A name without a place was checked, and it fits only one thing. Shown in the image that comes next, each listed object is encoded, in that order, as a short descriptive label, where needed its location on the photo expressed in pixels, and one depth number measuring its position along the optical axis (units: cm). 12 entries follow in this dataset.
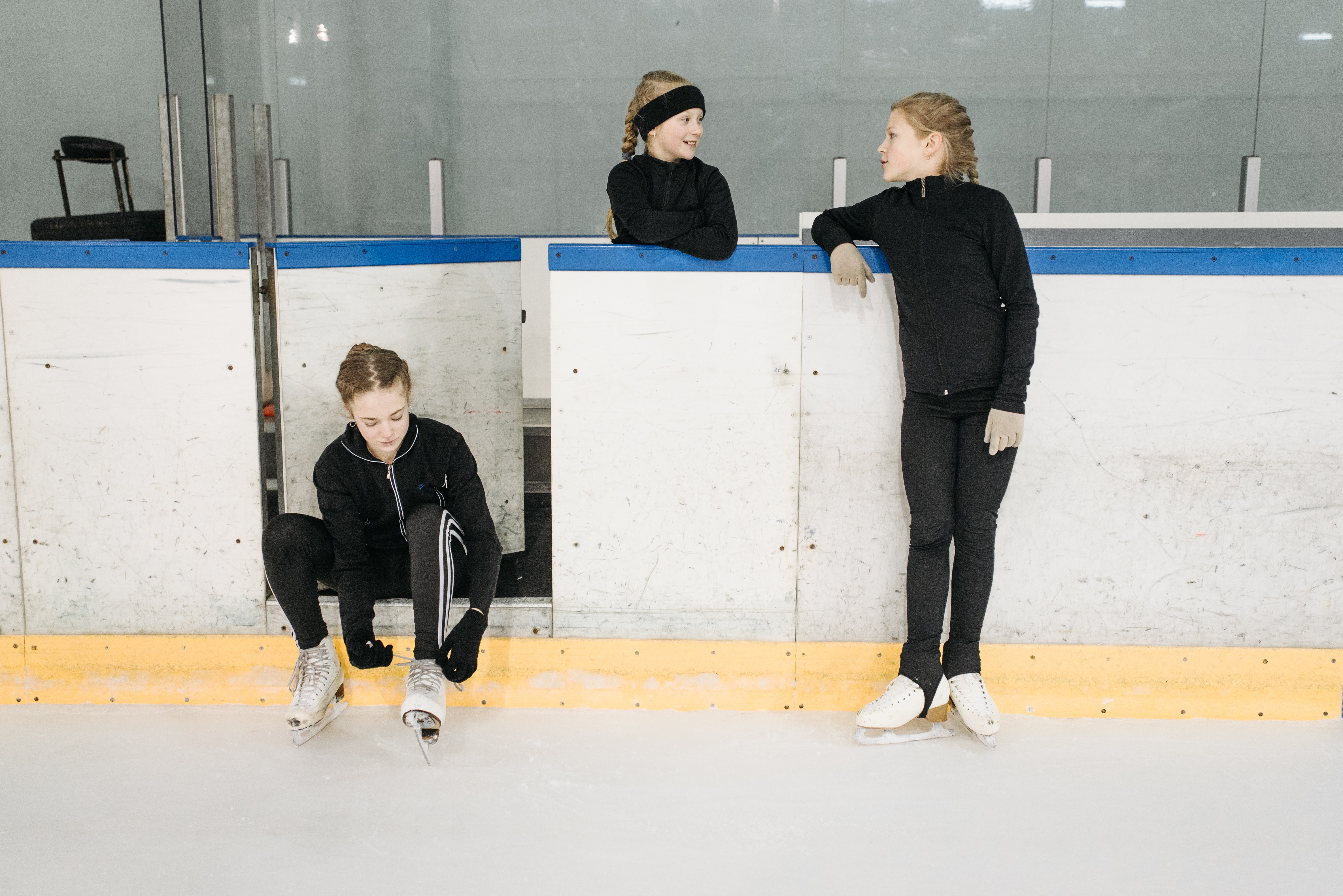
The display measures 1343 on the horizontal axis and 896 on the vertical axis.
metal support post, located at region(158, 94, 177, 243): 246
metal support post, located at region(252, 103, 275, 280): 217
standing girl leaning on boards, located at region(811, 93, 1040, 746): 178
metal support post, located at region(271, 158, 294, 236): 573
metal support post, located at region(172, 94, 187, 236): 253
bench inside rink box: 211
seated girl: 184
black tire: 454
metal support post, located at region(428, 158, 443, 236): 579
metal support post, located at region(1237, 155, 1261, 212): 561
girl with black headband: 193
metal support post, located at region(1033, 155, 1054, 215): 564
